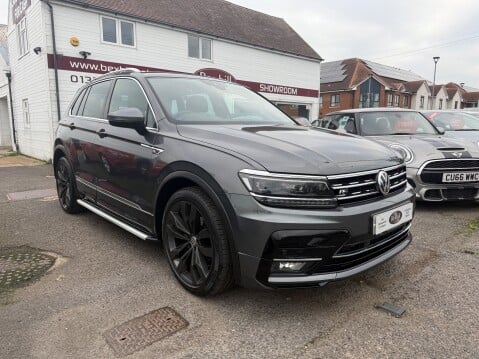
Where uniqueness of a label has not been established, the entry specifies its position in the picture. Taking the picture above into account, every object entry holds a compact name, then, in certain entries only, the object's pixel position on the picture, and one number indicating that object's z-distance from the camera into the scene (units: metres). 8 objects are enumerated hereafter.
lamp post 34.25
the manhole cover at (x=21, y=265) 3.11
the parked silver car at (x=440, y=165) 4.85
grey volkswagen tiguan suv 2.25
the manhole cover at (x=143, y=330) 2.24
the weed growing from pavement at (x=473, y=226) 4.30
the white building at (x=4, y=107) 18.27
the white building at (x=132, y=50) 12.02
